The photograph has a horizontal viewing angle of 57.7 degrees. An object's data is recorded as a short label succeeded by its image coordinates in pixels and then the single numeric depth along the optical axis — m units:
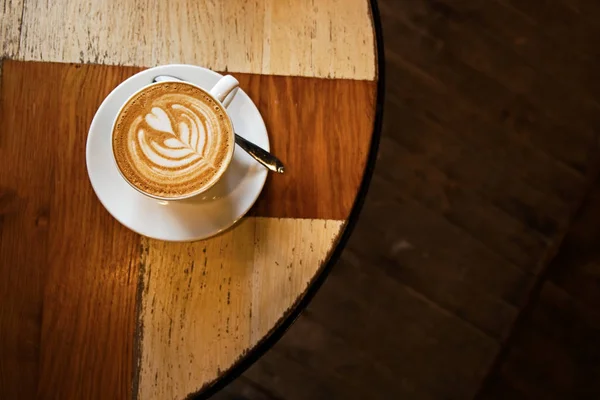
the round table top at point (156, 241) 0.55
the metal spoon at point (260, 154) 0.57
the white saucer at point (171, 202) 0.56
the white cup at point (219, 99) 0.52
